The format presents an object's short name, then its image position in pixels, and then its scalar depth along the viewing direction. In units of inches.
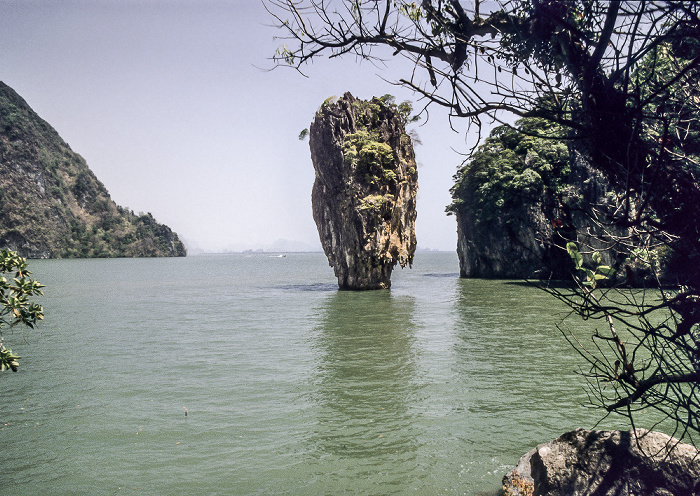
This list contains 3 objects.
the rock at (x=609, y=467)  189.9
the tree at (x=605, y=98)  114.5
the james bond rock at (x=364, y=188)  1312.7
